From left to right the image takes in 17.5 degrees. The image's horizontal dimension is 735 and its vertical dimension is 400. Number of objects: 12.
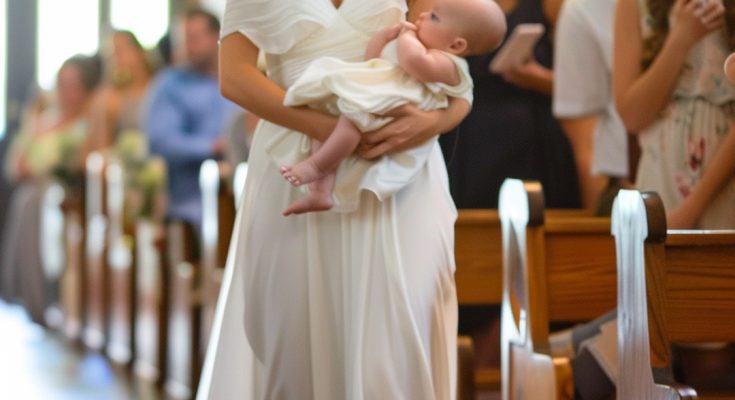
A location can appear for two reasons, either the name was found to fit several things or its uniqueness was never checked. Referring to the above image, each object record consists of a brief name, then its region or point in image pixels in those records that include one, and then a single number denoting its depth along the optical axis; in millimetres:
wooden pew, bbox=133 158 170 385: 12011
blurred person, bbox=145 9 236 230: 11695
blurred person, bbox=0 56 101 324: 16595
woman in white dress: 4946
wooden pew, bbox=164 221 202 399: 10727
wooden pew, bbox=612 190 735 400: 4867
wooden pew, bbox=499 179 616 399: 5978
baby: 4846
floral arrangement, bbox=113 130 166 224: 12504
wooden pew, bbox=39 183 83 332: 15792
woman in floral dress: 5716
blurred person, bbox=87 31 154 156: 14842
